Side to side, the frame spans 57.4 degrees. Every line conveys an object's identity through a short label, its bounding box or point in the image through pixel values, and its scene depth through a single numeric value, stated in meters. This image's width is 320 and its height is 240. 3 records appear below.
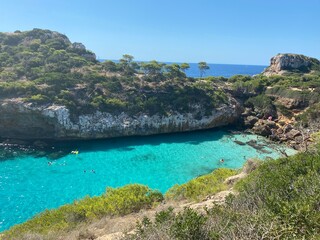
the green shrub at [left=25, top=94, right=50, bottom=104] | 35.66
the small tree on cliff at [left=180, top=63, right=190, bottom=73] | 54.49
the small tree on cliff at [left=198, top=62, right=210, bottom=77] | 61.22
